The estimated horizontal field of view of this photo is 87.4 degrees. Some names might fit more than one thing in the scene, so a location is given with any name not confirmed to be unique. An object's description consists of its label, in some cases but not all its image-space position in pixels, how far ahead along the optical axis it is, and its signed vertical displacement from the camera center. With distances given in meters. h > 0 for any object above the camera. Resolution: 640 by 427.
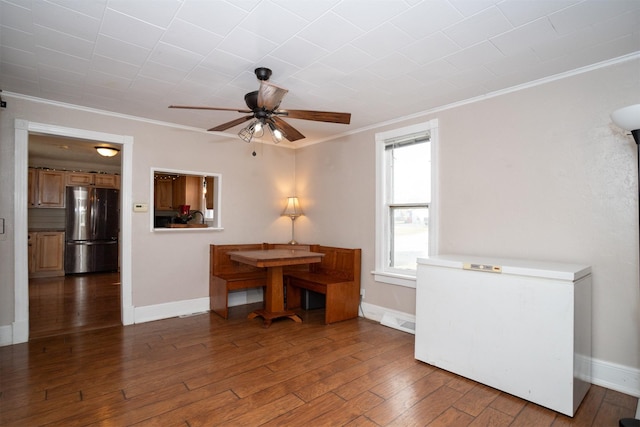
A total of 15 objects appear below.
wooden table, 3.81 -0.80
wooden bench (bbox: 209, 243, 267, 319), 4.14 -0.80
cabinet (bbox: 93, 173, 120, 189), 7.52 +0.76
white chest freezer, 2.16 -0.80
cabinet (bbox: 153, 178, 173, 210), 7.49 +0.46
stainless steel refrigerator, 7.15 -0.35
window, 3.71 +0.16
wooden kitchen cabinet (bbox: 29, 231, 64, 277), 6.79 -0.82
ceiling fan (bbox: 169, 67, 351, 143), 2.42 +0.78
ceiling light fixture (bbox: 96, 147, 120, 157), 5.39 +1.04
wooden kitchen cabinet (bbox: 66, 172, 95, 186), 7.22 +0.78
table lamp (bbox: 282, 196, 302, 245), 5.16 +0.08
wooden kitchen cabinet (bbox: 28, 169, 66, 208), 6.87 +0.53
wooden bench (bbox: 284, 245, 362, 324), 3.97 -0.84
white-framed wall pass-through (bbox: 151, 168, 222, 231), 6.85 +0.31
